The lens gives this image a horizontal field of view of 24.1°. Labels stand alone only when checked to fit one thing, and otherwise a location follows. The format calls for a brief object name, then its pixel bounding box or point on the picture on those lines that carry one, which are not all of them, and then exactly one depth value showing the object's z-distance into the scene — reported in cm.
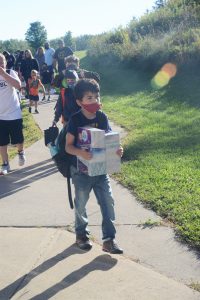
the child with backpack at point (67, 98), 620
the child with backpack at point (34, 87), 1244
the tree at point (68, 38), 5744
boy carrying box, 397
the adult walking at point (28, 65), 1376
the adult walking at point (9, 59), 1708
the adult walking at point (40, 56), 1791
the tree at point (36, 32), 7194
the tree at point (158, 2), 2818
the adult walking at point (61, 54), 1371
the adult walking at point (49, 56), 1689
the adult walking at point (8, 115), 647
